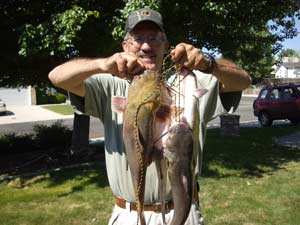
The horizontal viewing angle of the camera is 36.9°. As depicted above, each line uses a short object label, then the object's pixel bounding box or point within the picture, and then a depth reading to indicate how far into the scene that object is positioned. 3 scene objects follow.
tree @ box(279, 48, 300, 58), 120.85
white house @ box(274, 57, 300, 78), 88.06
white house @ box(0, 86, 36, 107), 38.09
